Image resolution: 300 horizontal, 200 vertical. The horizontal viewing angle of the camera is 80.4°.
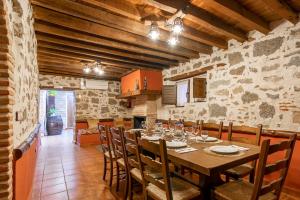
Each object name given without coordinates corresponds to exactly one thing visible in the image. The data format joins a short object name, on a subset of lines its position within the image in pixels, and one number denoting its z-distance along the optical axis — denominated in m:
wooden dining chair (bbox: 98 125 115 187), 2.73
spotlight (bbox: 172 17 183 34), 2.18
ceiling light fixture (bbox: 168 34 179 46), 2.42
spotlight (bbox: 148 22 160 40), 2.34
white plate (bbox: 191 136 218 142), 2.27
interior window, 4.65
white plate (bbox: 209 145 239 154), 1.67
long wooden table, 1.35
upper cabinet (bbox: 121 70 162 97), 5.04
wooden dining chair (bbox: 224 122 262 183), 1.99
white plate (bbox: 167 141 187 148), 1.89
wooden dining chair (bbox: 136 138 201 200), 1.39
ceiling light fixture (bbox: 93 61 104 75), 4.41
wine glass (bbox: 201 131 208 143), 2.21
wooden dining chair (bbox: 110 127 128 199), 2.20
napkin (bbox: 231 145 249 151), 1.83
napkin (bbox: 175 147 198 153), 1.76
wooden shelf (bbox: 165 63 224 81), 3.94
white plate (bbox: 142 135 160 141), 2.28
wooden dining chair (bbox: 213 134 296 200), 1.26
